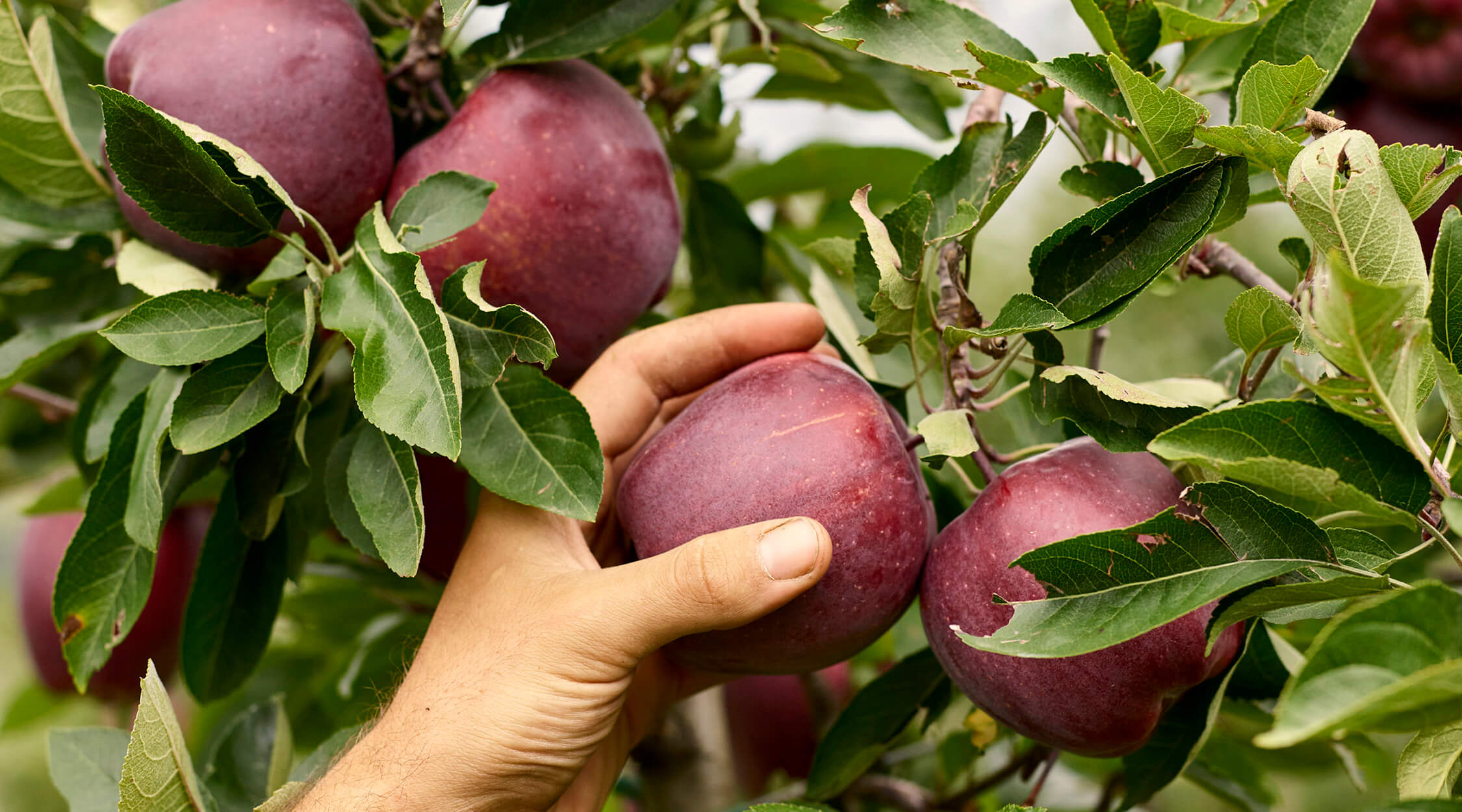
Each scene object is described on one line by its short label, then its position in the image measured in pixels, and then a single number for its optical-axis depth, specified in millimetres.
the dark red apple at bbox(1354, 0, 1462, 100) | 1046
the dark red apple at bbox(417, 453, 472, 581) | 923
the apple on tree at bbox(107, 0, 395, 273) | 692
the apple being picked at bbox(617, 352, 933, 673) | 643
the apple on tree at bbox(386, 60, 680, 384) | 735
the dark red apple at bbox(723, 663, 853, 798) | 1345
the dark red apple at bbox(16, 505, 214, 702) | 1259
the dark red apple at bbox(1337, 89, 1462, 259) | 1055
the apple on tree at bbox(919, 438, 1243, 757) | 601
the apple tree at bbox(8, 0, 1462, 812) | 498
